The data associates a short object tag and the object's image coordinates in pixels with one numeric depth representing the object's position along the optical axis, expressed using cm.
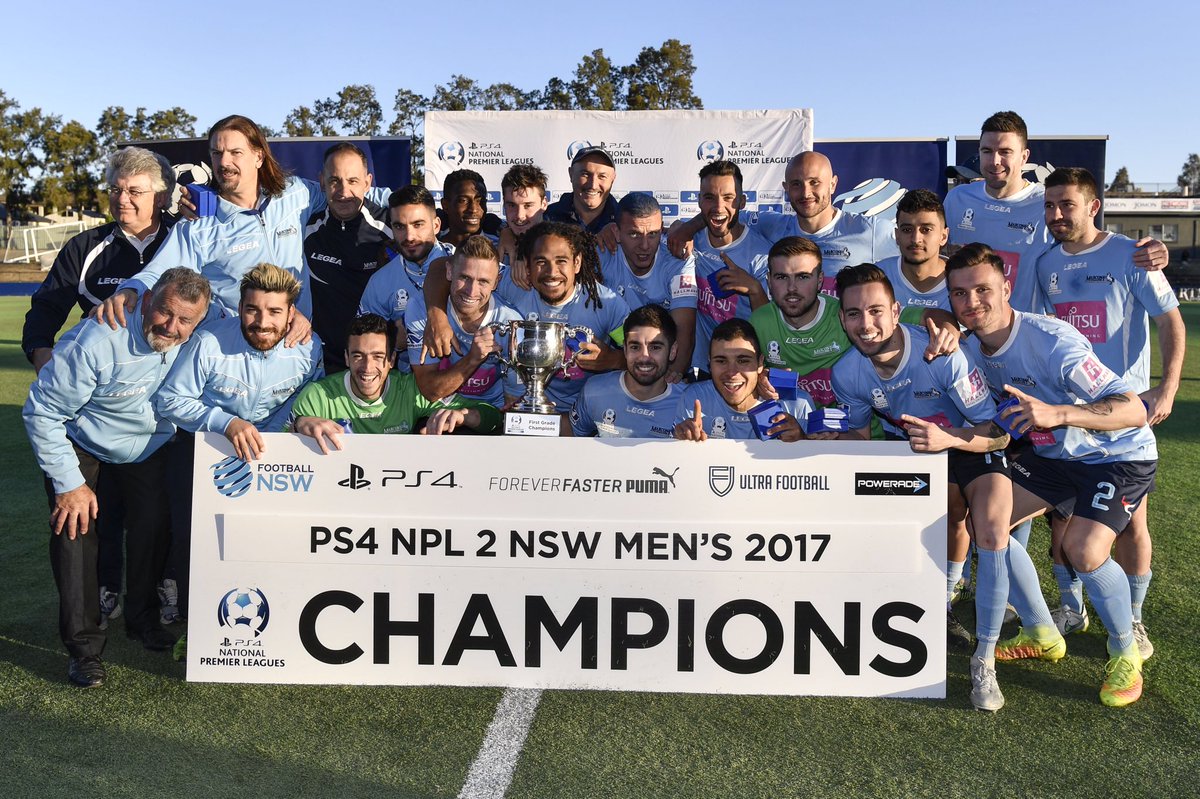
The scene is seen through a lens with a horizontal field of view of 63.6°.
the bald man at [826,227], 500
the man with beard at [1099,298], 452
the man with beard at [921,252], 459
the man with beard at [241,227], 466
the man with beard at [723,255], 499
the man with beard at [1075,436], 386
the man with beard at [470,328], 436
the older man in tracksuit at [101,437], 396
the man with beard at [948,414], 388
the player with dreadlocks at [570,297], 452
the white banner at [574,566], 383
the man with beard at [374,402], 425
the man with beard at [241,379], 412
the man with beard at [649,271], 483
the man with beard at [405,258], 492
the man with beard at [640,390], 434
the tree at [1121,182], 8112
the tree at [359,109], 4450
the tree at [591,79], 3775
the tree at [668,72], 3856
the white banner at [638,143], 1106
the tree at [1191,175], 10236
